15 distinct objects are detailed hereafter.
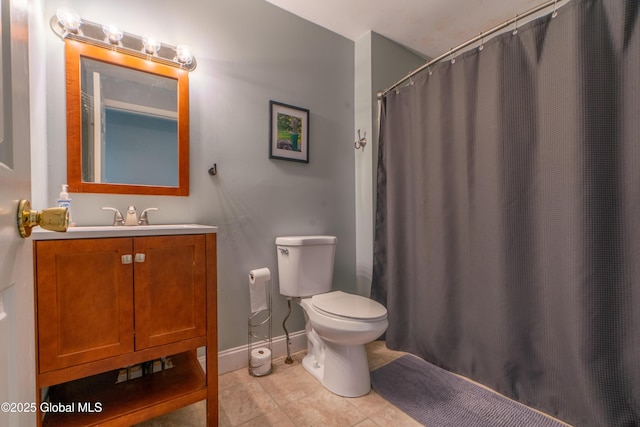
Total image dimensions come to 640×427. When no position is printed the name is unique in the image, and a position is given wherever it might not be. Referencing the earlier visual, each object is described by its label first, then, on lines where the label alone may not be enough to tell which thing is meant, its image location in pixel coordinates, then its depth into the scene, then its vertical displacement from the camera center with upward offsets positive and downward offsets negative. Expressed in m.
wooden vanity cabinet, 0.92 -0.39
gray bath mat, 1.25 -0.92
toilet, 1.38 -0.52
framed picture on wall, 1.84 +0.53
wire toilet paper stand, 1.62 -0.81
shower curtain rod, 1.20 +0.86
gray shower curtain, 1.10 -0.03
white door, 0.41 -0.02
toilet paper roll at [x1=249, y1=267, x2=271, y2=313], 1.64 -0.44
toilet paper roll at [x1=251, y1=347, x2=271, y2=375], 1.62 -0.86
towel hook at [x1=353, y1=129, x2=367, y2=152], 2.14 +0.53
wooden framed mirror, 1.30 +0.44
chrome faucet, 1.34 -0.02
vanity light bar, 1.25 +0.82
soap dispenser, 1.17 +0.06
